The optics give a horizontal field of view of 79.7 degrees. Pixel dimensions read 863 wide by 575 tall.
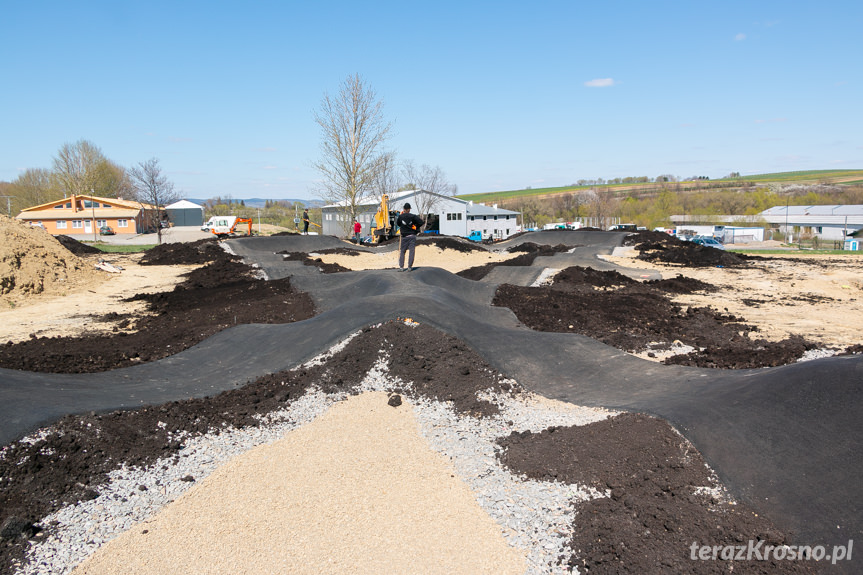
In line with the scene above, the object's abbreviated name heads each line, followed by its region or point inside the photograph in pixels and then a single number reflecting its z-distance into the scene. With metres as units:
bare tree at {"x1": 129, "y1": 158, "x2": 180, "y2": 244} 38.88
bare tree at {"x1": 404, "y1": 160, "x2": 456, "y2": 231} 61.59
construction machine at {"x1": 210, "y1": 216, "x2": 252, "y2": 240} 36.28
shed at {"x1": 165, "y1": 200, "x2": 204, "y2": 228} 74.56
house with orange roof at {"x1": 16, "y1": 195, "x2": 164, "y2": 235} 56.28
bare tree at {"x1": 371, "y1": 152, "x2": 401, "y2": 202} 49.88
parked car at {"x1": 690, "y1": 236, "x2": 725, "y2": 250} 40.34
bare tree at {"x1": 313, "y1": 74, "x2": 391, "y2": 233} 35.25
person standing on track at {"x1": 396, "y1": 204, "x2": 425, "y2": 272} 12.87
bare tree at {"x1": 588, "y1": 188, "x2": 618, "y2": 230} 75.01
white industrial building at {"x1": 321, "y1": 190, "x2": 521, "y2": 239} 61.53
